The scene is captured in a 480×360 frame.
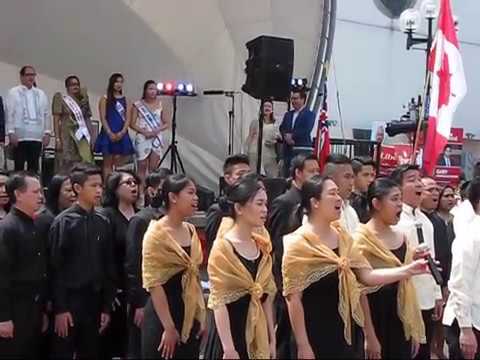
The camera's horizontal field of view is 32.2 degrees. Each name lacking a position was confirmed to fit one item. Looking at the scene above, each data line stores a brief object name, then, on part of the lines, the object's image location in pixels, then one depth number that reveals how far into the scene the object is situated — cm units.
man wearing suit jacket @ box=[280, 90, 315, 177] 1077
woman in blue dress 991
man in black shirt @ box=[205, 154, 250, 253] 560
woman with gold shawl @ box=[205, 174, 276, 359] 434
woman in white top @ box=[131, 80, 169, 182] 1015
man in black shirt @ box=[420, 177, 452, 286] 616
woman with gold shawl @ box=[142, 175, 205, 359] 458
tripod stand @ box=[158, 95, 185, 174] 1121
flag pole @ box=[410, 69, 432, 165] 803
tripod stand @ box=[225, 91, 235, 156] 1208
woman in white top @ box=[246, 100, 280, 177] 1127
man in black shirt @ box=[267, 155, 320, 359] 498
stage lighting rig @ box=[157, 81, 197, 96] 1145
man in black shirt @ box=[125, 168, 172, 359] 534
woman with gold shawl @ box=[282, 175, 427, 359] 438
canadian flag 704
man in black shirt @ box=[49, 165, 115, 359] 545
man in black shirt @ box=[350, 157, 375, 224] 635
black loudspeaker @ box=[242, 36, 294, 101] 986
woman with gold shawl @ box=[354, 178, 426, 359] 489
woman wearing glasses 579
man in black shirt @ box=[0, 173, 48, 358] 517
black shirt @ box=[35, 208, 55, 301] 553
